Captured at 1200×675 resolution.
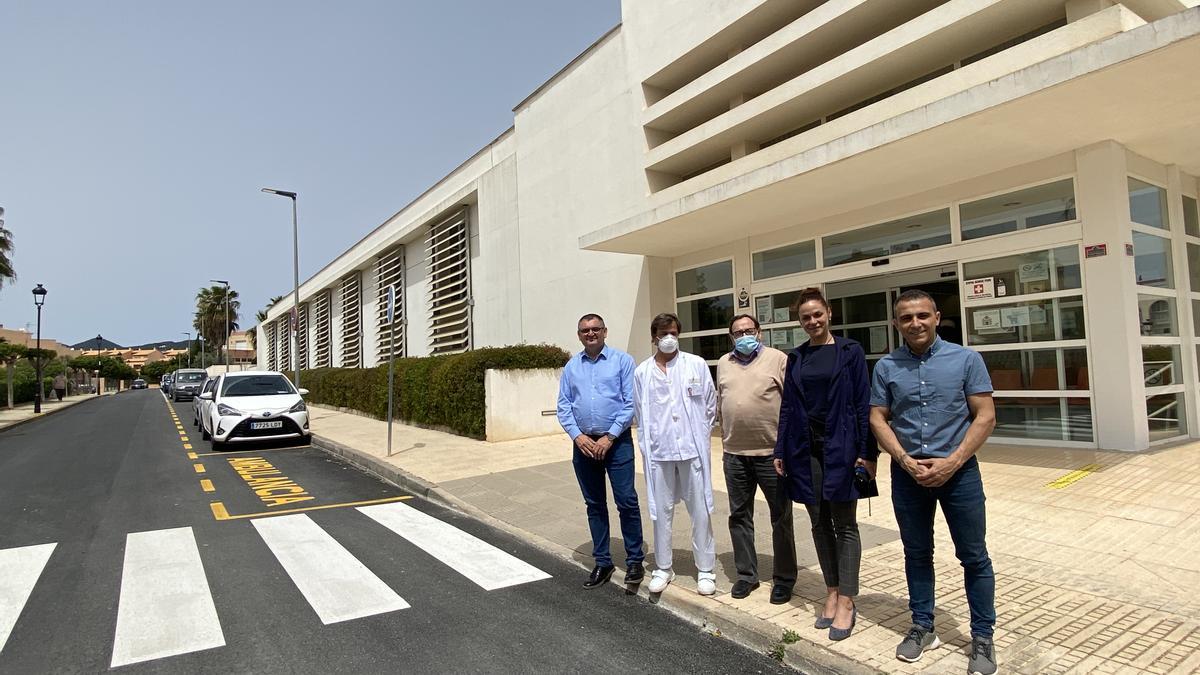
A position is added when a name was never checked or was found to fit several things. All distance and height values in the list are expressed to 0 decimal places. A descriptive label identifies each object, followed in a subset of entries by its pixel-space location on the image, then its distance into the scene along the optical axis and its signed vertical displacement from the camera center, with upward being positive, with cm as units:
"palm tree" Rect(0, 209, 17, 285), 3550 +672
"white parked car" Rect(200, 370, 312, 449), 1262 -72
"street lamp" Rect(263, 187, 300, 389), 2360 +433
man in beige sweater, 423 -57
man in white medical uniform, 446 -57
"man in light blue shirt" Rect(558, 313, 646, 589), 474 -51
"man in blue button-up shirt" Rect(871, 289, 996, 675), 320 -49
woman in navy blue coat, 366 -52
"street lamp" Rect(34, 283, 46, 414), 2796 +67
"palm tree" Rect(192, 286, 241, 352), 7756 +728
